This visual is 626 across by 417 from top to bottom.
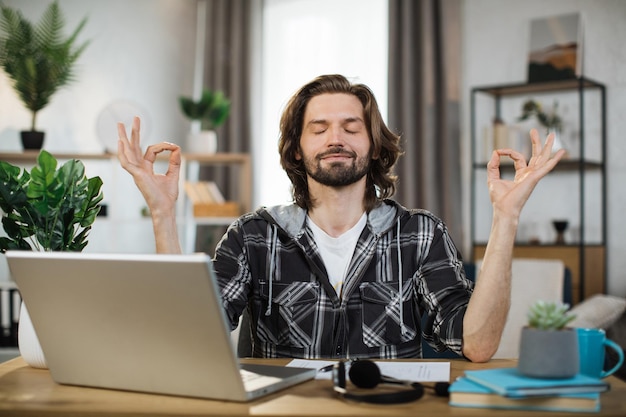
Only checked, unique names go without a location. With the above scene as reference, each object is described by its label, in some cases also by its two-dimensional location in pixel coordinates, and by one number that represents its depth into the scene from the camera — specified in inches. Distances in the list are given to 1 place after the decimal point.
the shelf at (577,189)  165.0
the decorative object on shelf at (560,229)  168.2
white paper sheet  53.2
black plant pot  177.2
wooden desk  44.3
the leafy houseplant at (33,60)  174.7
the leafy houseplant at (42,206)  60.6
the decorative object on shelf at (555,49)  169.8
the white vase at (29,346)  59.4
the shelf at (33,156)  173.8
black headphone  46.3
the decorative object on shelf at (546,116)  169.3
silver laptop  44.4
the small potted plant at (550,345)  44.5
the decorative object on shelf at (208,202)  191.0
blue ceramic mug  52.0
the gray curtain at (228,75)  212.1
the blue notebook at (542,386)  44.0
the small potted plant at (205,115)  192.5
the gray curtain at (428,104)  183.3
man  72.4
